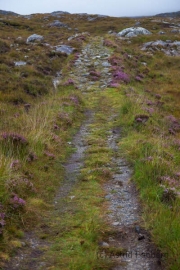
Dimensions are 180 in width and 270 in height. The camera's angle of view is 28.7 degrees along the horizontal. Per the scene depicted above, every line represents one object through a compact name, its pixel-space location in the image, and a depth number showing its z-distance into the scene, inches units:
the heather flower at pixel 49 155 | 381.3
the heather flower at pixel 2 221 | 221.5
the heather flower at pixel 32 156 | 353.1
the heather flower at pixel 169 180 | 290.0
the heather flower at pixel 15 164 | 300.7
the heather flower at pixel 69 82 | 806.7
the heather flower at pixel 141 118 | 508.1
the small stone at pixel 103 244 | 224.1
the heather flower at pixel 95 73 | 919.0
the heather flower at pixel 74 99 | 649.3
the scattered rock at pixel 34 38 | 1540.4
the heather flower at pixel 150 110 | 592.7
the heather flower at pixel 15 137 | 353.7
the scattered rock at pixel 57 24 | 2629.9
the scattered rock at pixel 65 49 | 1283.2
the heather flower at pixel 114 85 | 793.4
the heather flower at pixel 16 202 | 251.7
